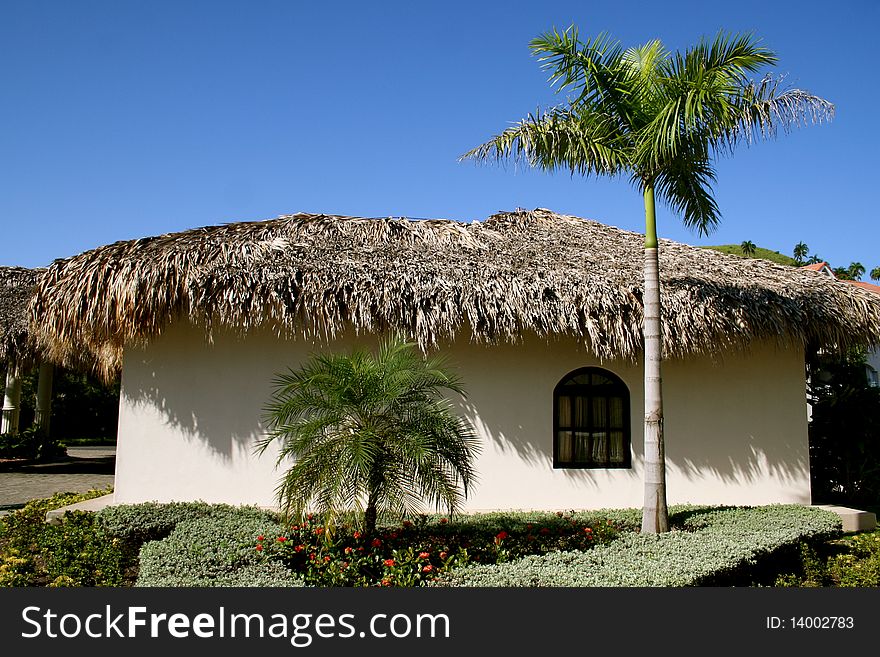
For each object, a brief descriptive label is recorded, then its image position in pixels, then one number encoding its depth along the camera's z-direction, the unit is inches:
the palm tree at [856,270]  2104.6
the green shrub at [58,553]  217.6
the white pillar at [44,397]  646.5
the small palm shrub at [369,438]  215.8
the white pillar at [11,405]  666.8
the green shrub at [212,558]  192.5
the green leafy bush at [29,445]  620.4
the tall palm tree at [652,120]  254.2
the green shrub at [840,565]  230.4
